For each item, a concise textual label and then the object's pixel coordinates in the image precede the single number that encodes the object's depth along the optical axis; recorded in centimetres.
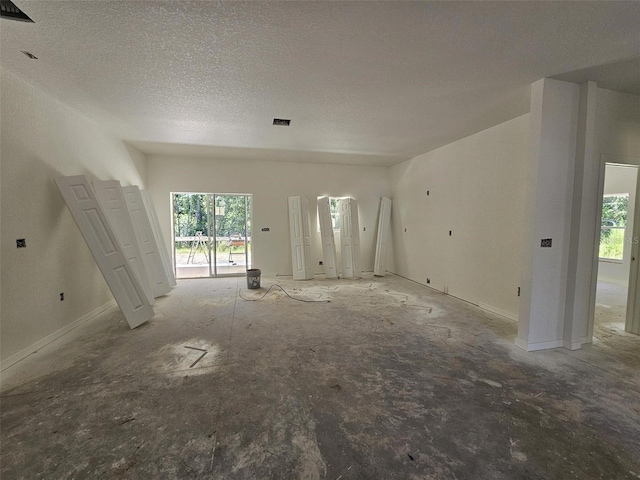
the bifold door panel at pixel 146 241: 488
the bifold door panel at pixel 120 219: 412
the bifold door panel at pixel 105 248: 339
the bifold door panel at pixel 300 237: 668
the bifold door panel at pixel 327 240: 683
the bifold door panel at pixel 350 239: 689
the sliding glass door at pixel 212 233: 656
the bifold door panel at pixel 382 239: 704
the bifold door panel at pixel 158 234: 547
